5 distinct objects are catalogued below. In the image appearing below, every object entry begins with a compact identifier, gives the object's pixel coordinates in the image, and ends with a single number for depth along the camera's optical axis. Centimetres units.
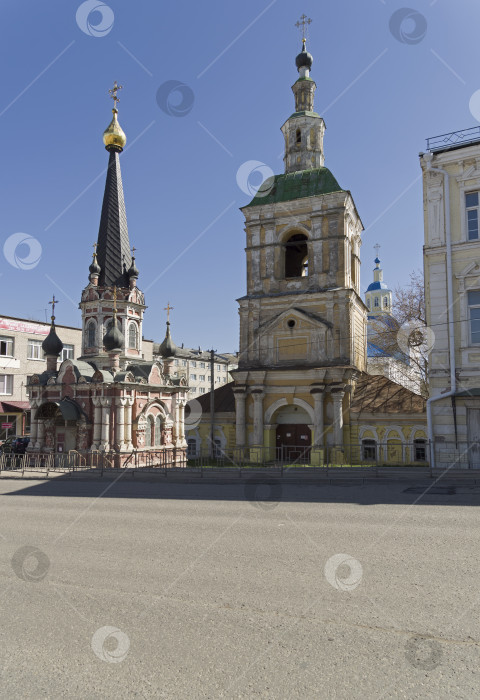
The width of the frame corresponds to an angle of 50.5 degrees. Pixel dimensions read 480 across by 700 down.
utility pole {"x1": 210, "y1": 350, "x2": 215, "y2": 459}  2883
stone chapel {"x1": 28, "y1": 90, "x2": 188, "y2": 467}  2455
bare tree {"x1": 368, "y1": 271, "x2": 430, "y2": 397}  2964
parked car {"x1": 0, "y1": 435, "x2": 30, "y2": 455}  3091
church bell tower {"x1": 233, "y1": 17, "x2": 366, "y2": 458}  2642
